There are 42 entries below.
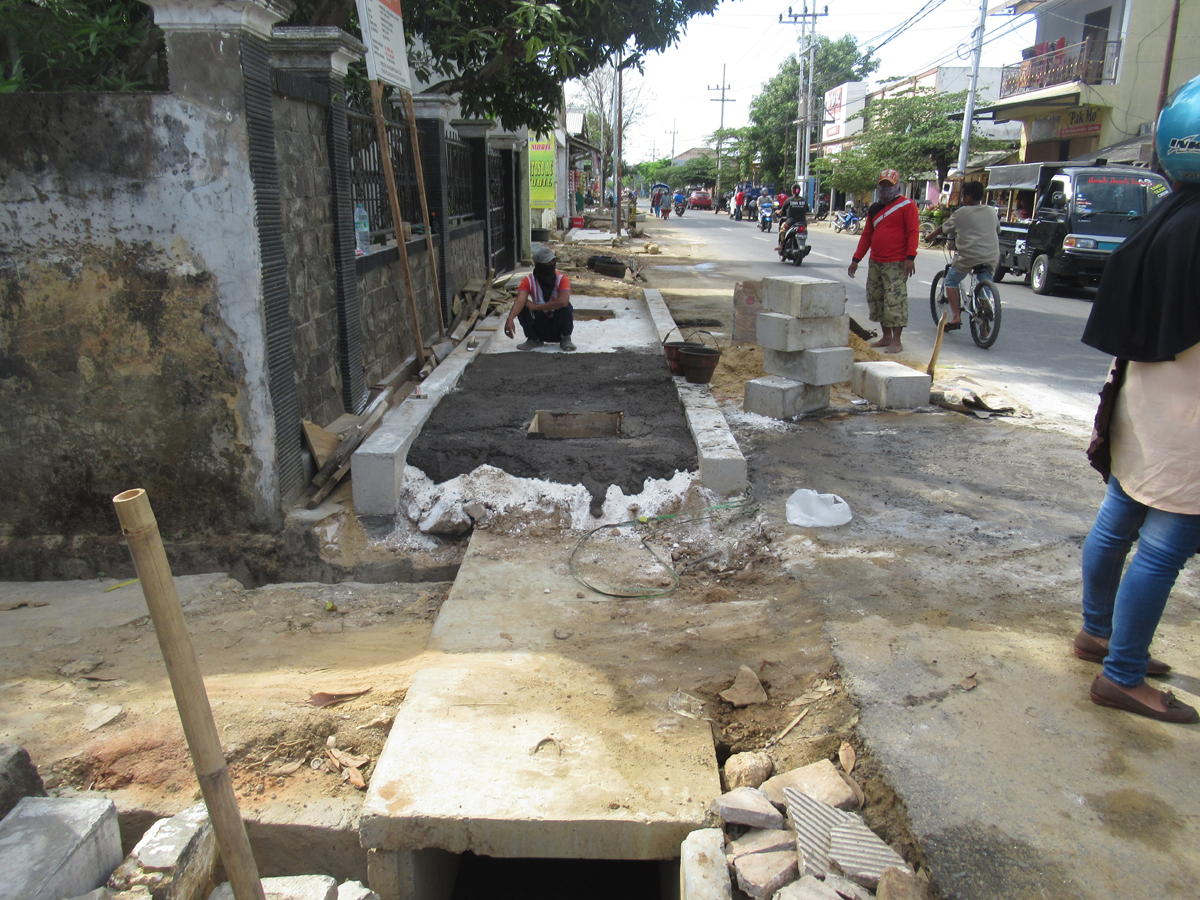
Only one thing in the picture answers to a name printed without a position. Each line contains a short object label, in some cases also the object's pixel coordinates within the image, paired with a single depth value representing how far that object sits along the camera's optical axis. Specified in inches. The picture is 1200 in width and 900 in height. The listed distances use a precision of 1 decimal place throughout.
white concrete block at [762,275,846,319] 240.2
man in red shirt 317.1
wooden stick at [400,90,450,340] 255.6
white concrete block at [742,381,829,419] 244.4
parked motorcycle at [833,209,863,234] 1284.4
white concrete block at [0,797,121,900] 75.2
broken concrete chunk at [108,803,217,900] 82.1
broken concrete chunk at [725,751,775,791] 99.4
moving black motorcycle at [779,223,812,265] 727.7
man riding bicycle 335.6
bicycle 354.0
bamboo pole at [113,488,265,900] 65.3
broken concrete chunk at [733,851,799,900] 81.7
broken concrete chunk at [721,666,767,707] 114.0
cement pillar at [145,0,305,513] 152.6
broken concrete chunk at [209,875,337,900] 85.7
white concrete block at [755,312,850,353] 242.1
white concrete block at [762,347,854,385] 246.2
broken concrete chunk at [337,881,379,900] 90.3
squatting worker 307.1
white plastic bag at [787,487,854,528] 169.3
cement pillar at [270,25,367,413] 202.8
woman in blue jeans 94.2
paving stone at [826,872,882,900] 77.8
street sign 211.5
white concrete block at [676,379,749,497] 182.1
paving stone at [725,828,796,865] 86.1
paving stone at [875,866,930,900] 75.9
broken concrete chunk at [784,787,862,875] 82.1
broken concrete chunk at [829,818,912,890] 79.4
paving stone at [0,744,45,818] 85.9
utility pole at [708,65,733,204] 2896.4
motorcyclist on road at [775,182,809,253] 730.2
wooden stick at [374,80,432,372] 224.2
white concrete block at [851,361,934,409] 261.9
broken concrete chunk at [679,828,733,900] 83.1
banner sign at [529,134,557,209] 749.9
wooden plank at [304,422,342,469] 190.7
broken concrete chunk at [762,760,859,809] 91.0
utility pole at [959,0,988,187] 986.1
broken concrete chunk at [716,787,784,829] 88.9
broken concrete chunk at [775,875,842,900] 77.6
